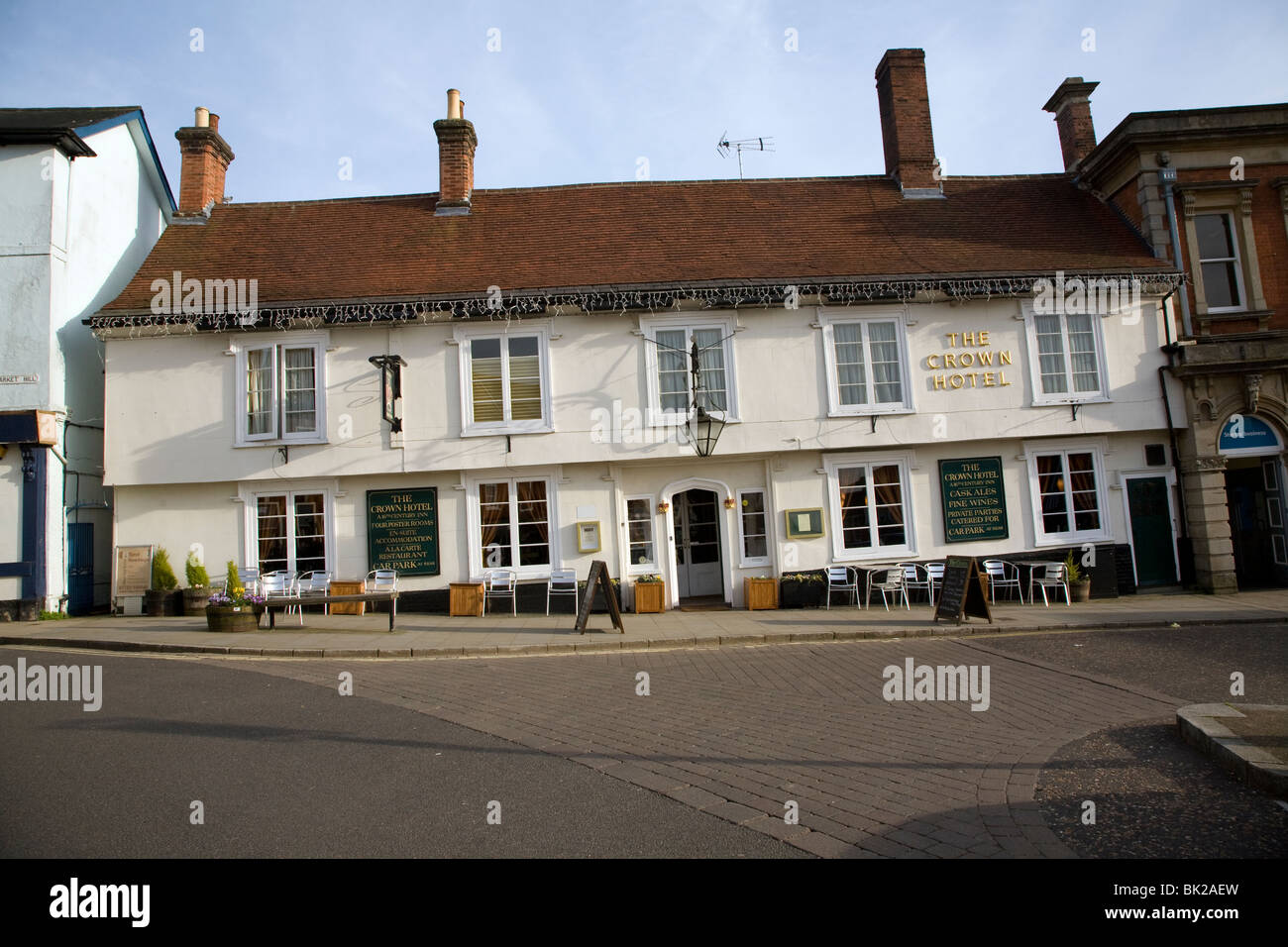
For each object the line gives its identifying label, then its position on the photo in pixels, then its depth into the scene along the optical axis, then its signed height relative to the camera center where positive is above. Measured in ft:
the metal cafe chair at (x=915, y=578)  51.75 -2.67
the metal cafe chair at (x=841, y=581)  51.37 -2.64
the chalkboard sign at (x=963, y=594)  43.06 -3.31
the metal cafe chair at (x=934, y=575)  51.55 -2.50
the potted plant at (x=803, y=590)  51.70 -3.05
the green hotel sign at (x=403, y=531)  51.55 +2.15
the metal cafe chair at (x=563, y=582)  51.19 -1.70
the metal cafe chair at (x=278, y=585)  49.78 -0.81
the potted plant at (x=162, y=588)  50.01 -0.63
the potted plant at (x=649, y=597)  50.72 -2.91
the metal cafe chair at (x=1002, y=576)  52.24 -2.94
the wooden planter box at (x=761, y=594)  51.55 -3.18
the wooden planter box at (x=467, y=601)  49.98 -2.45
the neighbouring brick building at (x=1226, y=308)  52.31 +14.24
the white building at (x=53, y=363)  49.85 +14.19
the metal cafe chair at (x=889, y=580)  50.78 -2.72
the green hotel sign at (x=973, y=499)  53.26 +2.20
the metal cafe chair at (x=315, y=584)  50.88 -0.88
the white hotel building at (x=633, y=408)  51.21 +9.25
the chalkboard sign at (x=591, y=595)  42.88 -2.19
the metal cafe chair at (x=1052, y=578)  50.72 -3.14
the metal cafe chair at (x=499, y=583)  51.03 -1.54
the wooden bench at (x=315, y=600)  42.75 -1.65
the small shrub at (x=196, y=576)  50.60 +0.06
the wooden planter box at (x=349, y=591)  50.65 -1.44
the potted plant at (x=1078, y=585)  51.49 -3.73
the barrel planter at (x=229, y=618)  44.04 -2.38
